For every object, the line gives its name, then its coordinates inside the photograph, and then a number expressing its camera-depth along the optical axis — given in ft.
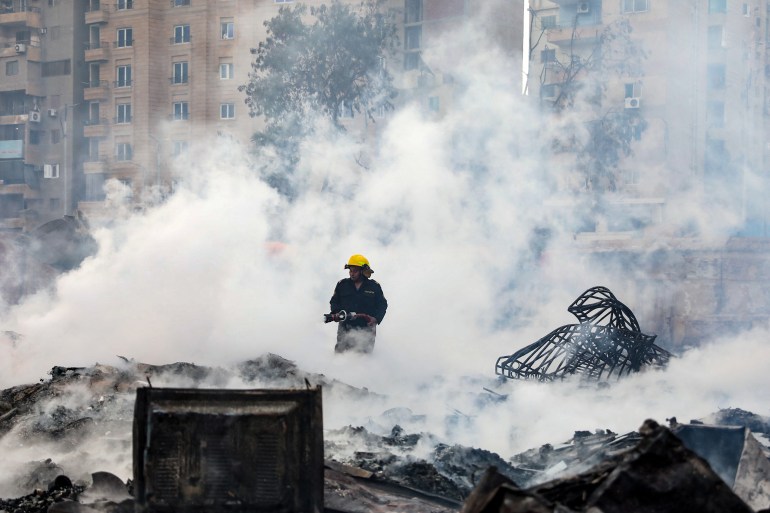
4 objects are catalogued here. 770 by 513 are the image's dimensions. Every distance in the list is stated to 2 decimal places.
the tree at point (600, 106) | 108.47
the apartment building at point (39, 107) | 180.86
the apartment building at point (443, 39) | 105.50
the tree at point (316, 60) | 109.91
